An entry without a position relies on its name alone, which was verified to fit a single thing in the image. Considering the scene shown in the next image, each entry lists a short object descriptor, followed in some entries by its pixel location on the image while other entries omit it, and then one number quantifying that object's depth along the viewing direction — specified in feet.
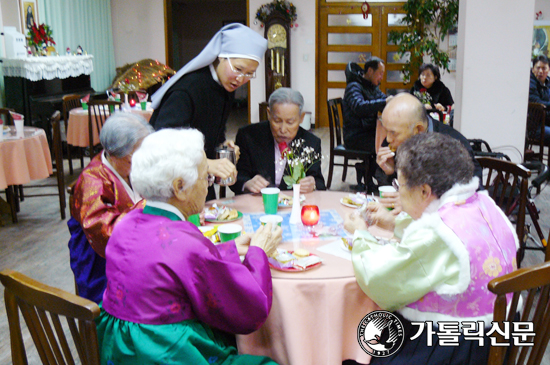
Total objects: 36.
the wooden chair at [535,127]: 17.24
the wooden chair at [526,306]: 4.13
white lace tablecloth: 21.93
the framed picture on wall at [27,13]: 24.26
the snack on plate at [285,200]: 7.90
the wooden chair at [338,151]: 16.15
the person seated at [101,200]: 6.33
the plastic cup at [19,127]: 14.62
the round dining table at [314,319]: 5.24
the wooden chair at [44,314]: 3.88
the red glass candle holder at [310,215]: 6.48
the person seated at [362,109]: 16.03
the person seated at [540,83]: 20.47
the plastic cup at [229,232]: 5.99
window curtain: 26.78
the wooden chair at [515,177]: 8.14
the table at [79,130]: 19.47
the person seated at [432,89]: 19.28
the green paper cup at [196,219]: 6.67
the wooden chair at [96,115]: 18.61
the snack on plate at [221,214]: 7.11
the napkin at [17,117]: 14.70
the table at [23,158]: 13.84
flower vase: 7.06
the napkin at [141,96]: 21.45
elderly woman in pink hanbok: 4.63
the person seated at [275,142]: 9.16
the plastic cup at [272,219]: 6.81
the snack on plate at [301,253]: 5.65
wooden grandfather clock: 30.89
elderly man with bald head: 7.50
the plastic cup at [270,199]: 7.32
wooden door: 31.07
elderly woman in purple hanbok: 4.33
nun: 8.08
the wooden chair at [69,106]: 20.47
